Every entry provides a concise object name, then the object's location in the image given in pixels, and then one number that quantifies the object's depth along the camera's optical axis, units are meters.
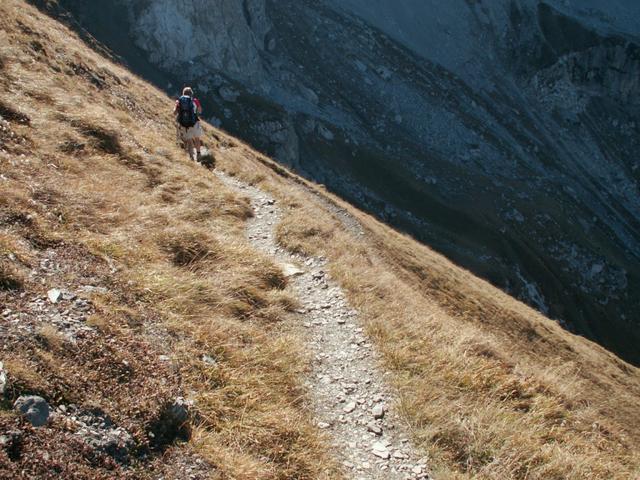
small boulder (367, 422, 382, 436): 8.22
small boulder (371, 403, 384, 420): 8.55
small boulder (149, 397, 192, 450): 6.43
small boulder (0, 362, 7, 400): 5.70
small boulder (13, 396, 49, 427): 5.65
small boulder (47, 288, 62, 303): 7.64
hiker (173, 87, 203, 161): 18.98
